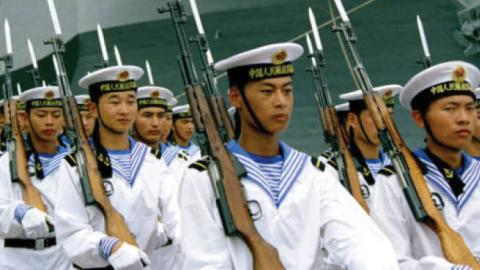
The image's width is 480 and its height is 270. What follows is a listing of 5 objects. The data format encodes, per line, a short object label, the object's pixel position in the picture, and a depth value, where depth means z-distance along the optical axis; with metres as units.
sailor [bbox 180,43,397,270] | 6.83
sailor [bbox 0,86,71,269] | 12.50
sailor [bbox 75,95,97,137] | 15.63
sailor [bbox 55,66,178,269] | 9.91
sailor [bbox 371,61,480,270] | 8.21
